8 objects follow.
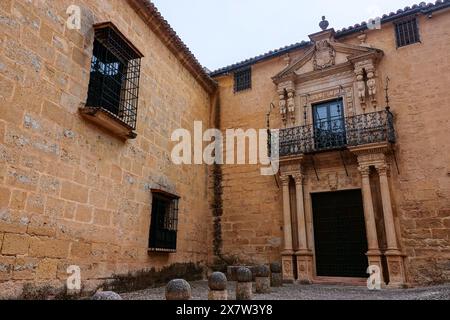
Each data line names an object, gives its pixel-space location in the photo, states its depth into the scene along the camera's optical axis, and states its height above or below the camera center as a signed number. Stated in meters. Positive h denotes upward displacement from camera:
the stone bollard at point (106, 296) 2.68 -0.31
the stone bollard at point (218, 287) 4.25 -0.38
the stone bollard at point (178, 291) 3.49 -0.35
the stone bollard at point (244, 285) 4.92 -0.41
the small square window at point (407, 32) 8.01 +5.16
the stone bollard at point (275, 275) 6.85 -0.38
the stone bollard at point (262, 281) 5.89 -0.42
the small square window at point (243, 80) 10.08 +5.08
